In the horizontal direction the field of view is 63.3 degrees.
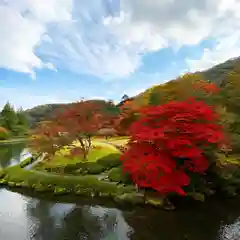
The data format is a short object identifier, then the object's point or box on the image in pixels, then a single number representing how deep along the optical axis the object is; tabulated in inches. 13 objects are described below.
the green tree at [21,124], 2389.2
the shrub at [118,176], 692.0
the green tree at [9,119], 2342.0
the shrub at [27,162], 979.1
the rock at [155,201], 586.7
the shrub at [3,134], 2117.6
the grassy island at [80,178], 649.3
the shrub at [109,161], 852.2
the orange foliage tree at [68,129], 888.8
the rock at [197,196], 620.5
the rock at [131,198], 603.8
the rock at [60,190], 690.4
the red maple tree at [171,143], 551.8
